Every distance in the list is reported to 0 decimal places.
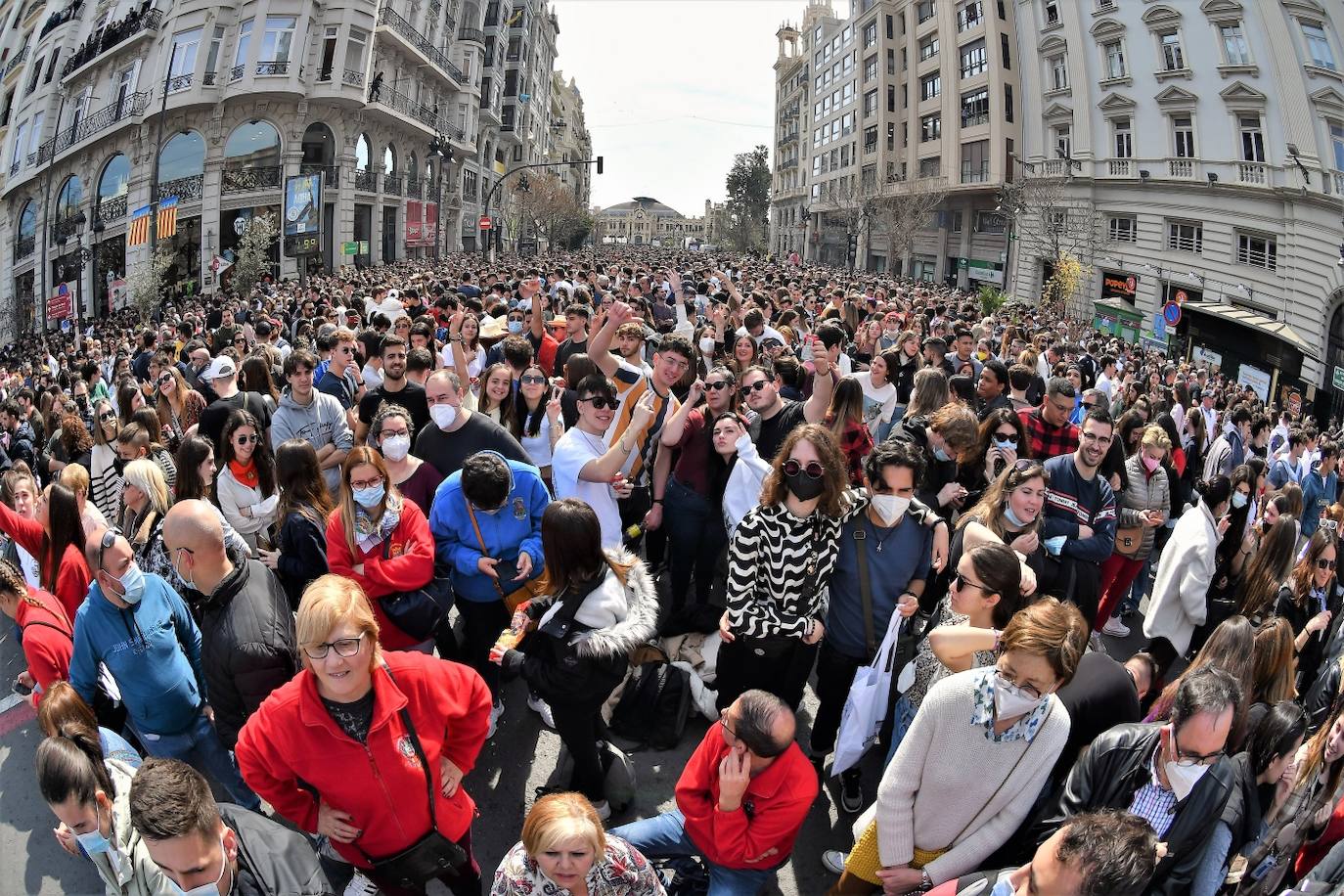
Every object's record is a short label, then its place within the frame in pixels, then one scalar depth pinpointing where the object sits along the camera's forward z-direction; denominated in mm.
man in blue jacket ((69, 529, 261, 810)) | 2959
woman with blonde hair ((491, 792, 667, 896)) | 2193
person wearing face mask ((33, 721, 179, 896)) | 2344
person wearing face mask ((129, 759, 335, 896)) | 2029
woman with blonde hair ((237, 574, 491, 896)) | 2297
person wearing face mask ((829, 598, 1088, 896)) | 2361
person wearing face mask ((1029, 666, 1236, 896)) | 2281
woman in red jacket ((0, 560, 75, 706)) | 3309
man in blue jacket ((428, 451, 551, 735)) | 3701
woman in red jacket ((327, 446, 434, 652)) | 3611
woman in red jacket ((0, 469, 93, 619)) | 3826
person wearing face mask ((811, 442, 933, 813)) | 3523
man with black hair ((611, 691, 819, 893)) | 2691
